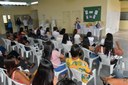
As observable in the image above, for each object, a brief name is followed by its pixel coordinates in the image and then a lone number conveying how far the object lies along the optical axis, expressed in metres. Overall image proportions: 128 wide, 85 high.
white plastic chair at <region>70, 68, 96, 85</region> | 1.52
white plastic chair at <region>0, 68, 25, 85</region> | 1.25
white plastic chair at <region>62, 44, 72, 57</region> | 2.85
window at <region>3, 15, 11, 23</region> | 7.54
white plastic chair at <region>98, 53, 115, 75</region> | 2.13
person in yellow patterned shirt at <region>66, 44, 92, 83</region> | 1.52
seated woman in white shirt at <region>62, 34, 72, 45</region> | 2.96
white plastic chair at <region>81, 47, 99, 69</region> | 2.33
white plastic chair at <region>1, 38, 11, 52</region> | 3.55
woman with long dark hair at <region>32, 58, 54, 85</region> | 0.94
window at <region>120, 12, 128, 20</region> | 8.07
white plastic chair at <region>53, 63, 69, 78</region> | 1.78
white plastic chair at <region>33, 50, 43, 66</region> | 2.50
